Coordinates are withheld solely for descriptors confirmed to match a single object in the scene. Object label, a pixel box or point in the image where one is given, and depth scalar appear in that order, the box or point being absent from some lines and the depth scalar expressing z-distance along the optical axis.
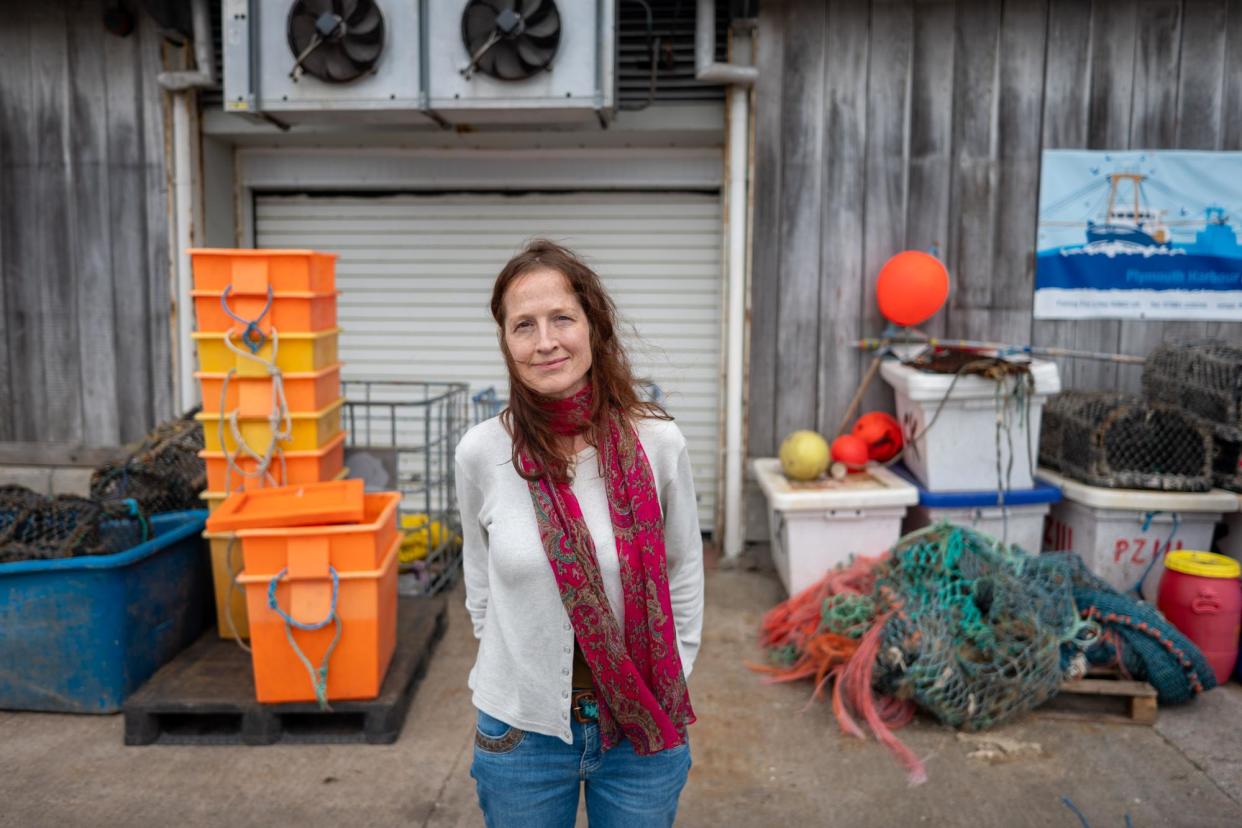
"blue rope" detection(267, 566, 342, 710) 3.74
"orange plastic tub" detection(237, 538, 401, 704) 3.78
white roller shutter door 6.77
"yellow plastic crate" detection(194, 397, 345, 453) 4.45
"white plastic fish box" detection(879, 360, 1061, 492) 5.23
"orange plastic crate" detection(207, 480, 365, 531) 3.81
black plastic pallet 3.85
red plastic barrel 4.43
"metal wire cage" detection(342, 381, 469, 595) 5.53
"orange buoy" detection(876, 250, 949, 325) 5.73
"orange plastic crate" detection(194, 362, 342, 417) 4.42
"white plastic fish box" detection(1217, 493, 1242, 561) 5.15
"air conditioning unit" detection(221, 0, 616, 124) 5.47
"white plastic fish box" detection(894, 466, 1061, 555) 5.29
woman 2.01
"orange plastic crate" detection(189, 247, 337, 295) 4.33
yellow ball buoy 5.47
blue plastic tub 3.98
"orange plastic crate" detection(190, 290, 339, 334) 4.35
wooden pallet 4.12
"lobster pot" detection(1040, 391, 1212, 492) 5.11
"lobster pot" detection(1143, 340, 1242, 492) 5.03
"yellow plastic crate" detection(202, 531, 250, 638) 4.51
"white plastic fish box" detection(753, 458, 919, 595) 5.21
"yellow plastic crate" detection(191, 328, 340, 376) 4.39
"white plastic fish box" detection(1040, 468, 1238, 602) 5.09
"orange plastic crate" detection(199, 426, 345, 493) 4.46
